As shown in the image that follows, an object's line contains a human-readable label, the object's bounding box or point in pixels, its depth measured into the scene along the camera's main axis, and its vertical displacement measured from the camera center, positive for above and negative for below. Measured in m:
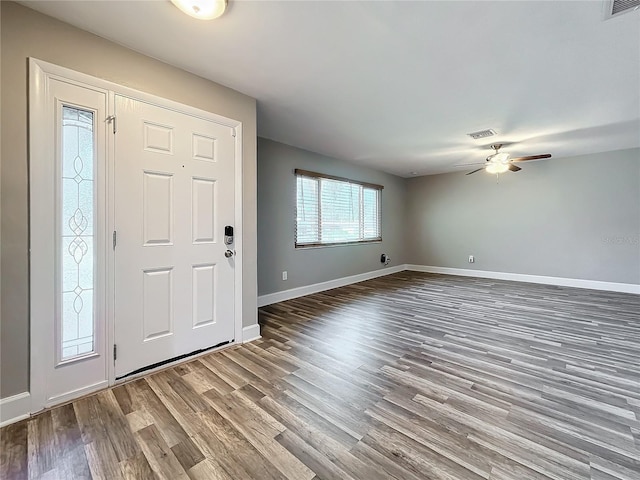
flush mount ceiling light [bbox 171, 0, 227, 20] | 1.59 +1.39
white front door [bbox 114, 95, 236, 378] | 2.04 +0.03
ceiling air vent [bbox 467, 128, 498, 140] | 3.74 +1.51
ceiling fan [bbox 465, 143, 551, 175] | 4.37 +1.26
